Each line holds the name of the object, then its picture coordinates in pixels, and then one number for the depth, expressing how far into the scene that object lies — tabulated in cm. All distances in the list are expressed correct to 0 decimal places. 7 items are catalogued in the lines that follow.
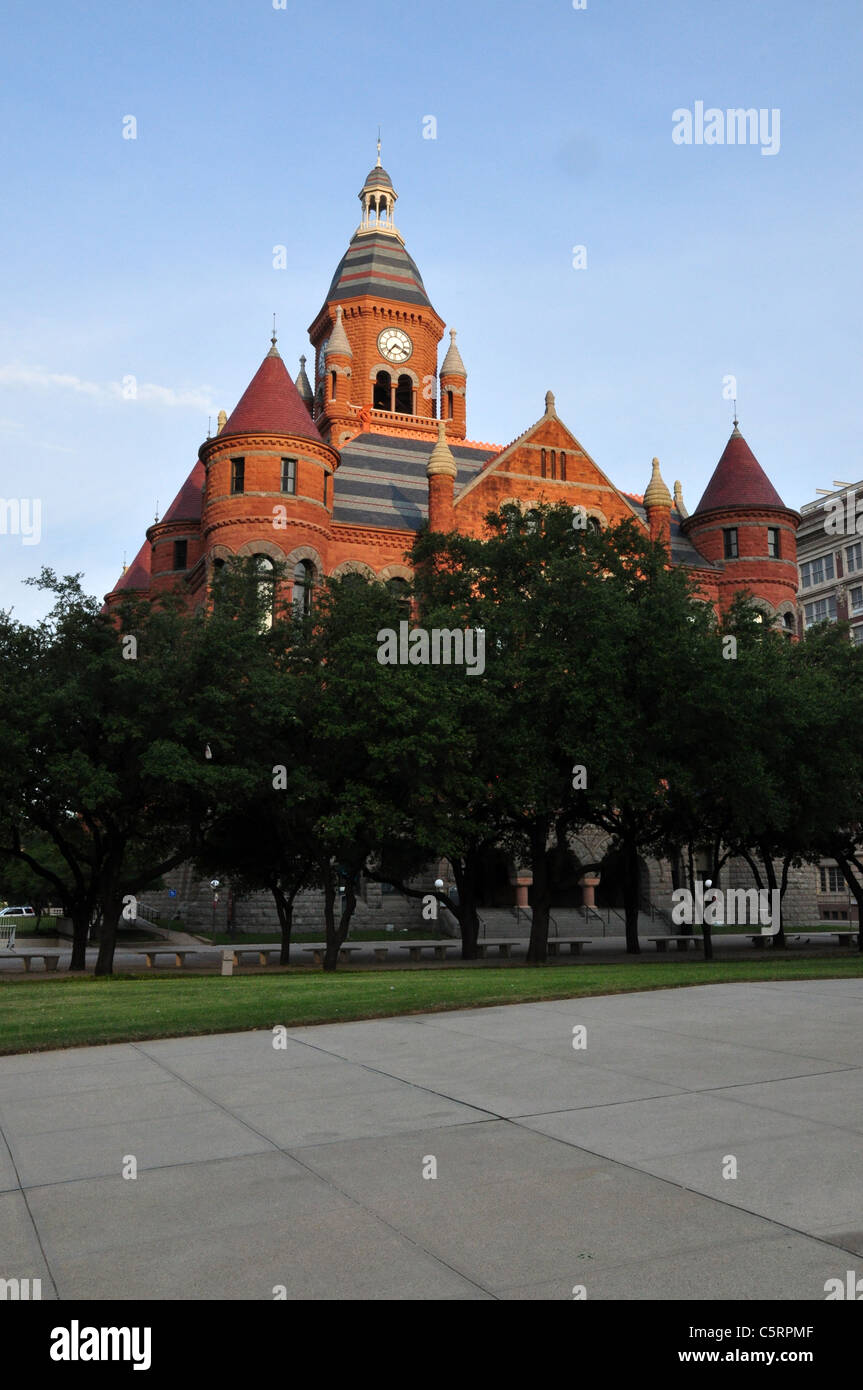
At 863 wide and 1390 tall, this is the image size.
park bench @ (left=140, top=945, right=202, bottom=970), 2961
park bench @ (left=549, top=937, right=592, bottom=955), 3488
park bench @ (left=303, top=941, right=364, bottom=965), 3146
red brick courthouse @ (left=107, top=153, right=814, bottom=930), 4547
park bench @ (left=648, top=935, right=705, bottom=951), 3762
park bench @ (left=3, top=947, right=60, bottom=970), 2854
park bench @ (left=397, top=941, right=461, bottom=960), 3281
